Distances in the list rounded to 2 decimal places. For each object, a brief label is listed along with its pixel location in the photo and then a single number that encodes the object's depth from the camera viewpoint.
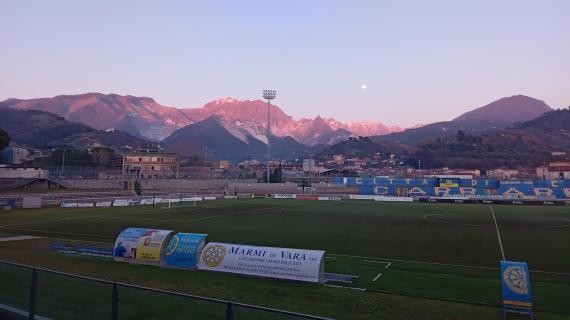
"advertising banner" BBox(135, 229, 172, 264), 21.20
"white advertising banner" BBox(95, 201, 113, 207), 68.50
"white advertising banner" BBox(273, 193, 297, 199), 102.44
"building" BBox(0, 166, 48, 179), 101.44
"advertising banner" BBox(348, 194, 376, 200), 99.62
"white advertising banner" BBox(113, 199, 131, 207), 69.06
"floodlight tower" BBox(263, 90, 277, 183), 121.98
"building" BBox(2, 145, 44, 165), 158.00
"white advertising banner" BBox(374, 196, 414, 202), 92.75
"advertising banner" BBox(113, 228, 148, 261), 21.92
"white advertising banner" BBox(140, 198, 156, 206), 73.56
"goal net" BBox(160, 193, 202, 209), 71.25
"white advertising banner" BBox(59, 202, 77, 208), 64.56
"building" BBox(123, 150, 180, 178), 184.00
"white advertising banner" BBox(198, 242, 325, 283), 17.86
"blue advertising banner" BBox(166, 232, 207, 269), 20.33
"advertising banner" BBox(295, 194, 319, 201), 97.88
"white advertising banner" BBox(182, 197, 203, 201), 84.55
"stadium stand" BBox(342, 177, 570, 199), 100.88
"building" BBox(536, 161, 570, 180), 193.91
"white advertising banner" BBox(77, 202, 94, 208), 66.06
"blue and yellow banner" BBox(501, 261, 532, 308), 13.37
